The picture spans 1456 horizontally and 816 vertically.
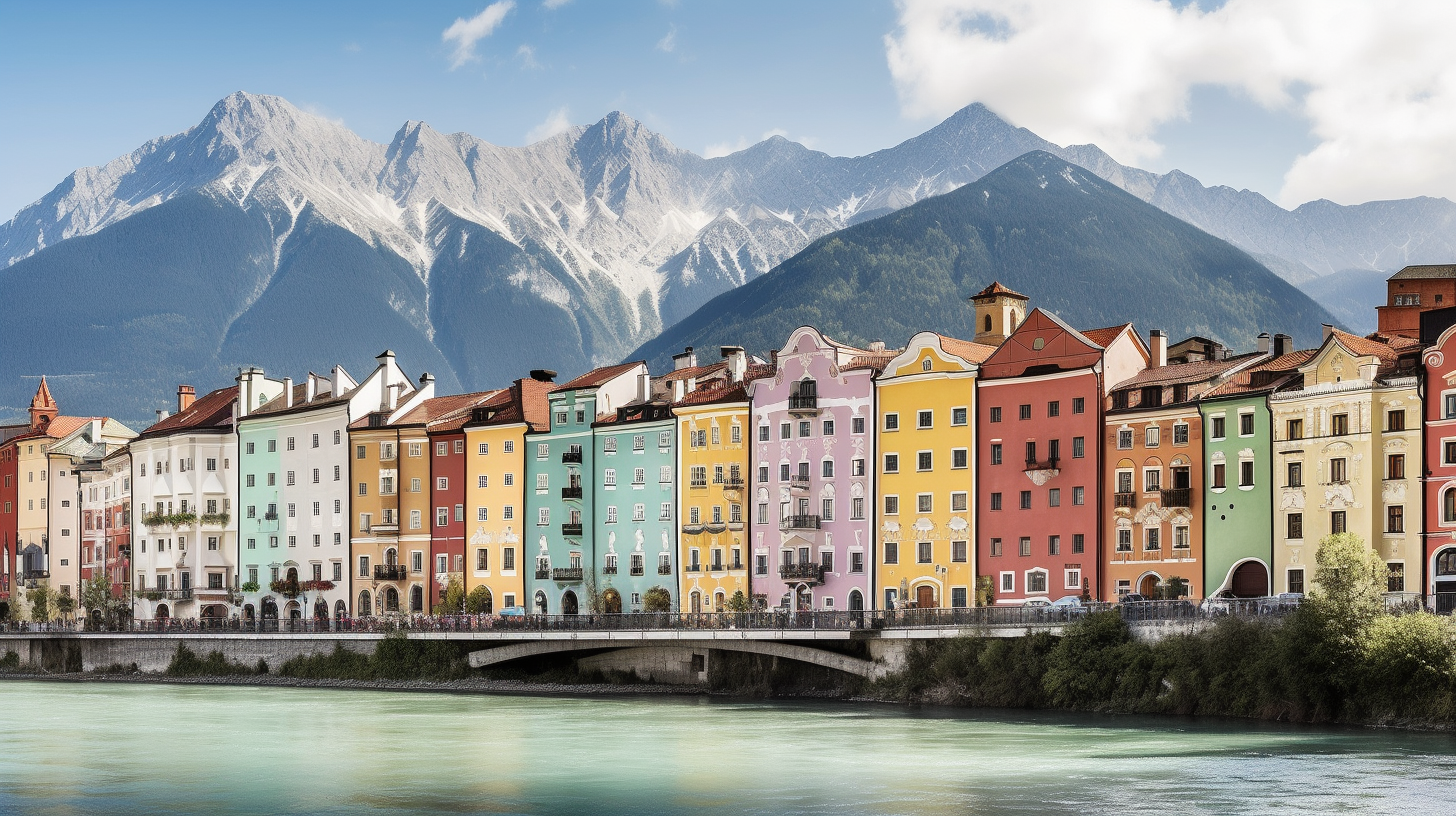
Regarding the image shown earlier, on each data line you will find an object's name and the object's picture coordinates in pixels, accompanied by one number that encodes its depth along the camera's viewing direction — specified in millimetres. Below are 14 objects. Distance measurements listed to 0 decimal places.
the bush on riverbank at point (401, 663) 93000
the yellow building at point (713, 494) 97250
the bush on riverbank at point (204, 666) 103062
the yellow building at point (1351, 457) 71812
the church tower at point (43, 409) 152000
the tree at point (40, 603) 134500
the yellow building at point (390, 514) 111188
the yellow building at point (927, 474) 88312
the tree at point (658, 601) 98625
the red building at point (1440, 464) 70375
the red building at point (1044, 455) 83750
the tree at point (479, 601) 105500
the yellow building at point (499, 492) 107125
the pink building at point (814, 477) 92812
